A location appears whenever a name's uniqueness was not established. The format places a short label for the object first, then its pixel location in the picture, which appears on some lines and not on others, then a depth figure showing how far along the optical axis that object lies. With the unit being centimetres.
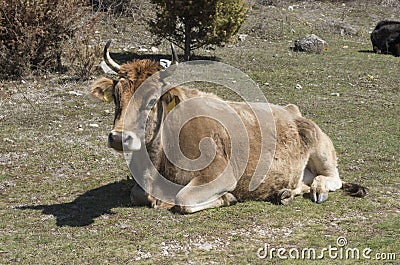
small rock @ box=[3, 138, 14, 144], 1062
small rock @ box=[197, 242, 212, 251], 618
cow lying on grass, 681
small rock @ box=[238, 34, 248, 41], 2278
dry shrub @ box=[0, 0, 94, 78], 1565
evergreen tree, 1847
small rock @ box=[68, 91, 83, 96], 1441
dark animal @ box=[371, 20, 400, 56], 2239
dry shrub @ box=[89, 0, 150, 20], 2305
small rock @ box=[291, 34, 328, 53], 2141
